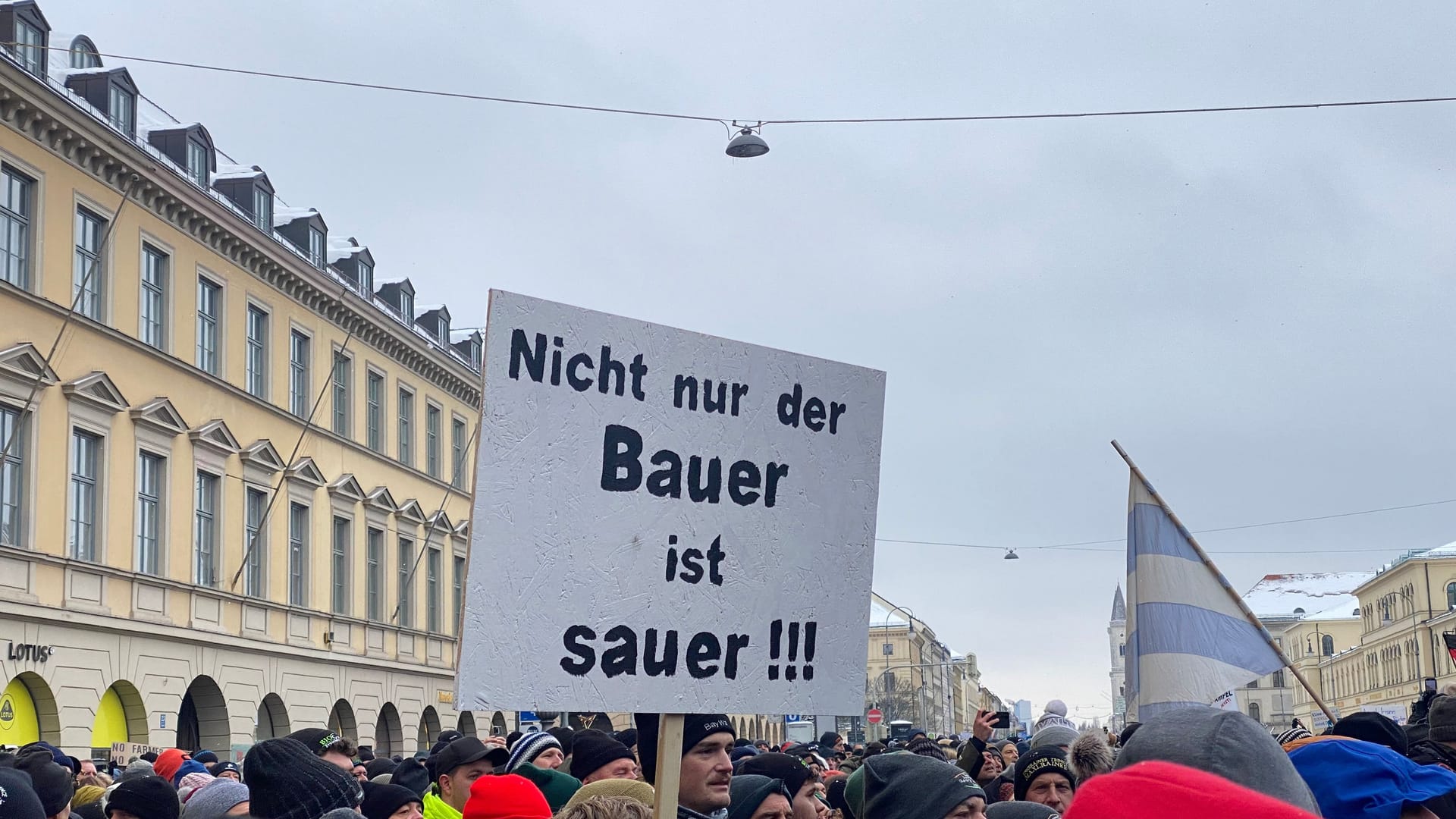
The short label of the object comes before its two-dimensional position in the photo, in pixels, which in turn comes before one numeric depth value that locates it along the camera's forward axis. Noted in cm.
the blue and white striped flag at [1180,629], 871
